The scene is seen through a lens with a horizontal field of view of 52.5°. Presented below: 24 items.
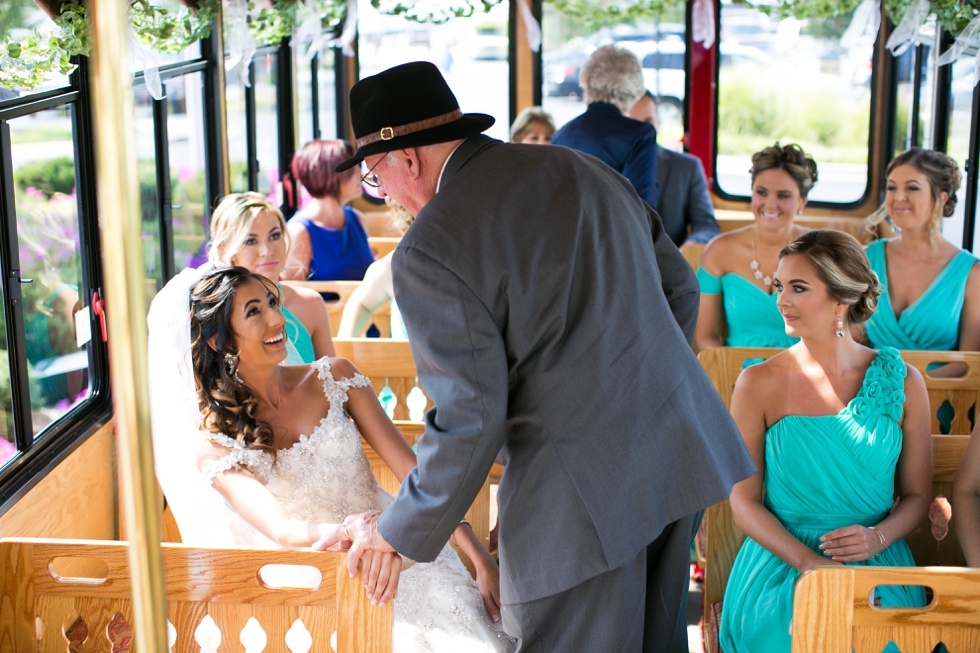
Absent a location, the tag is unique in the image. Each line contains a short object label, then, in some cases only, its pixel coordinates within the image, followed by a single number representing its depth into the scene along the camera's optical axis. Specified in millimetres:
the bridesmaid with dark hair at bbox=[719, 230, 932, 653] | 2291
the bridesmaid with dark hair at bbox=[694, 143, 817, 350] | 3879
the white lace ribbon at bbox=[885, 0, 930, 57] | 4461
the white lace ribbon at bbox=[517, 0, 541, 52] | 5230
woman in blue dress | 4750
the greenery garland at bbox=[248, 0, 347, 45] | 4562
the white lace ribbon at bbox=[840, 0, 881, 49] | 5402
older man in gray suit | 1614
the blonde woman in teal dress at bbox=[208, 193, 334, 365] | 3338
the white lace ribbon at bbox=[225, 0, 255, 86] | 4035
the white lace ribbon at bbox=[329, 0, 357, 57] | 5355
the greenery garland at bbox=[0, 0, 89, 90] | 2293
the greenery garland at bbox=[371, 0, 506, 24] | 5320
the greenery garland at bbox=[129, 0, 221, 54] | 3090
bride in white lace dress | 2139
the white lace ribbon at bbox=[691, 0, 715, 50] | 6273
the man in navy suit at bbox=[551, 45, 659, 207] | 4461
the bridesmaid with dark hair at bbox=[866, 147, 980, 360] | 3572
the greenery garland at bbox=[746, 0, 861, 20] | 5574
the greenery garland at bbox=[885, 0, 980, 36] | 3893
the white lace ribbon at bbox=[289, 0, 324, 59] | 5051
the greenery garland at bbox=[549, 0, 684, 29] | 6199
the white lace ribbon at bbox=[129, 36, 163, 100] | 2936
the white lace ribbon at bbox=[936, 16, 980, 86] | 3725
